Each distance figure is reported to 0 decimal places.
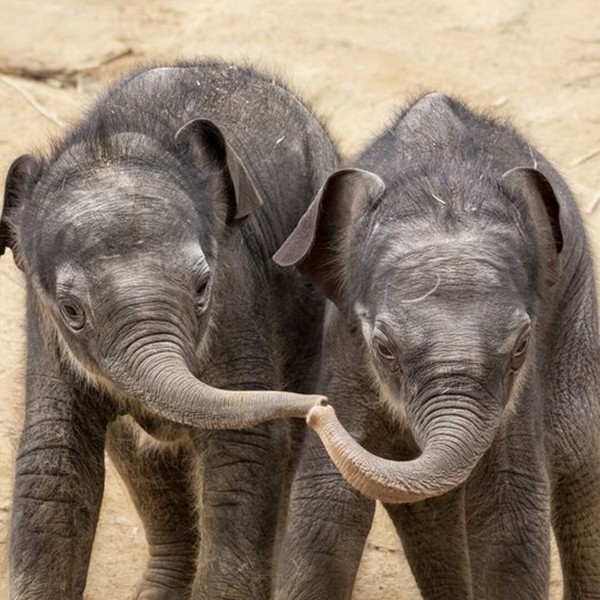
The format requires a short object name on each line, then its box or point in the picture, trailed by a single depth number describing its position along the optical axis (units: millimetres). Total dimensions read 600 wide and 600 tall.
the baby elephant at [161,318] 16078
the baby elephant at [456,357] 15383
